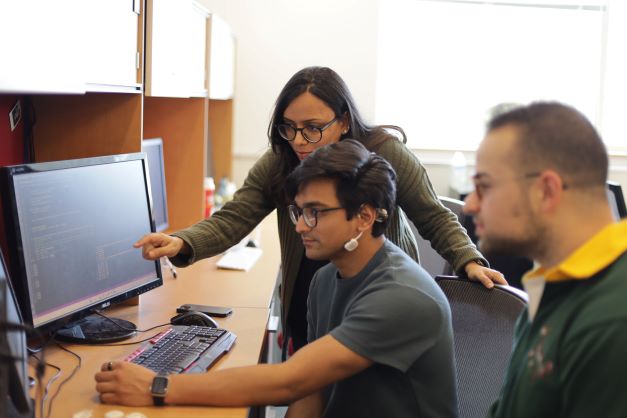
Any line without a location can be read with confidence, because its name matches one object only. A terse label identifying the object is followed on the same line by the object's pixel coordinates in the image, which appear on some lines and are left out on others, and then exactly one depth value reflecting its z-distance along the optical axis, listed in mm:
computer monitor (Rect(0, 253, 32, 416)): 976
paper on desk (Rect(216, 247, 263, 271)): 2789
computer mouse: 1942
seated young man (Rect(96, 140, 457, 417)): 1390
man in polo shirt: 919
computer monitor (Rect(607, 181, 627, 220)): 2365
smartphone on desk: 2090
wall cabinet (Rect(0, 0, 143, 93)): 1228
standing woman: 1951
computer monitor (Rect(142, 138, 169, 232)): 2855
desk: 1386
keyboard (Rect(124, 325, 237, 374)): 1577
